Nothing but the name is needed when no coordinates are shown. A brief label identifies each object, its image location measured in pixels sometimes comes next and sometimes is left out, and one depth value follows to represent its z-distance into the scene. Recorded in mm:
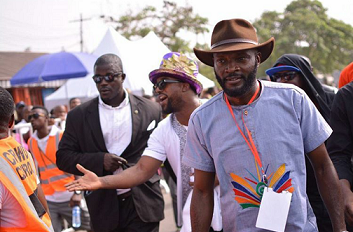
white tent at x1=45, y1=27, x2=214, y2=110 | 10816
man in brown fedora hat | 2363
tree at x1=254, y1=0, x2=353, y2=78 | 37281
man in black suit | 4309
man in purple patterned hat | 3602
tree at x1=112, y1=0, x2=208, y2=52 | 28031
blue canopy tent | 9164
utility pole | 45719
